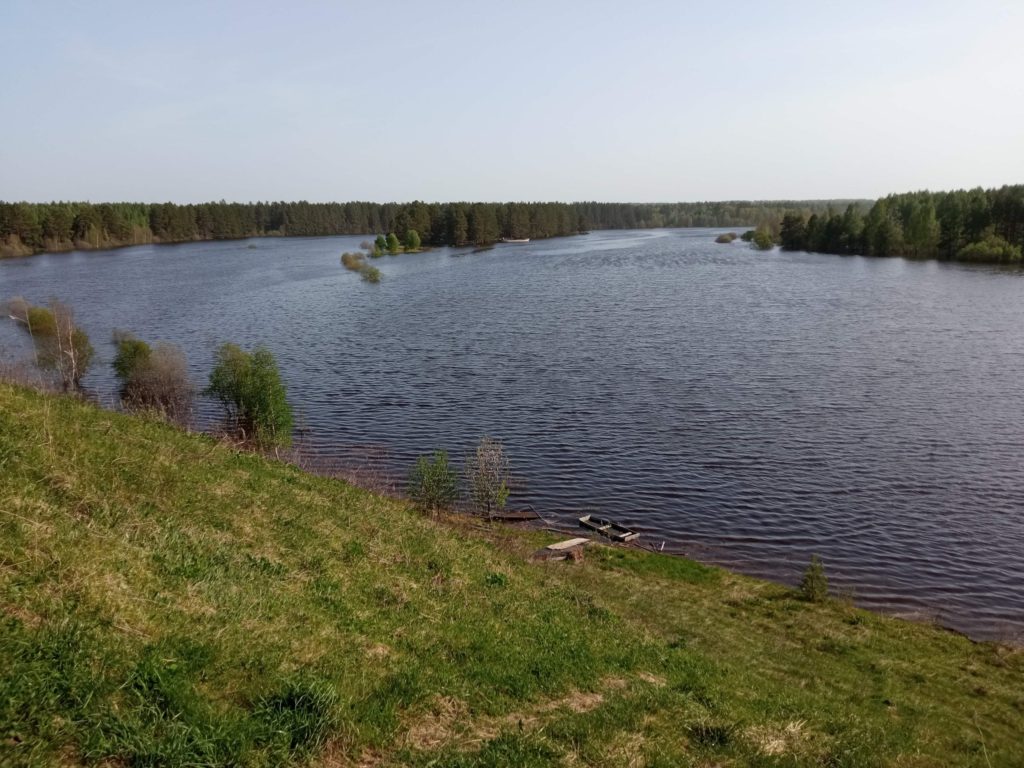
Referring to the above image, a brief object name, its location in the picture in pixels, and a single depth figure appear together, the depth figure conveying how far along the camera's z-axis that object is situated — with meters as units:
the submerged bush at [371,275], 113.67
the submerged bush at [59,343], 45.31
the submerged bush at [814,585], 23.27
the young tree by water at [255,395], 36.47
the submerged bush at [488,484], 30.73
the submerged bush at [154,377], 42.47
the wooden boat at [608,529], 28.62
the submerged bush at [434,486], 29.23
